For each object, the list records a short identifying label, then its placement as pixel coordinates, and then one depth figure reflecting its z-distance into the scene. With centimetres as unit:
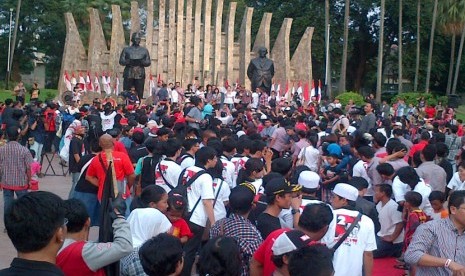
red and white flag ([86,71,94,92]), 3039
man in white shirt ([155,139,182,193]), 849
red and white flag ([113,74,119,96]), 3102
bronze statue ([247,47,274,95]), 2931
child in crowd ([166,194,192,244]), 666
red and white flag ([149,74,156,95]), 3034
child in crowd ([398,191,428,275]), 776
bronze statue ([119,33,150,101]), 2802
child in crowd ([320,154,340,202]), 1049
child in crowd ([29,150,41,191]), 1111
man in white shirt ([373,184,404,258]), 875
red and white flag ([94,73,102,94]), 3094
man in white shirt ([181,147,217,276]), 767
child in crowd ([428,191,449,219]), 792
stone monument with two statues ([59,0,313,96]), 3309
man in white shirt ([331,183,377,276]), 604
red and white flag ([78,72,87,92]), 2963
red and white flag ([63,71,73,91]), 2960
